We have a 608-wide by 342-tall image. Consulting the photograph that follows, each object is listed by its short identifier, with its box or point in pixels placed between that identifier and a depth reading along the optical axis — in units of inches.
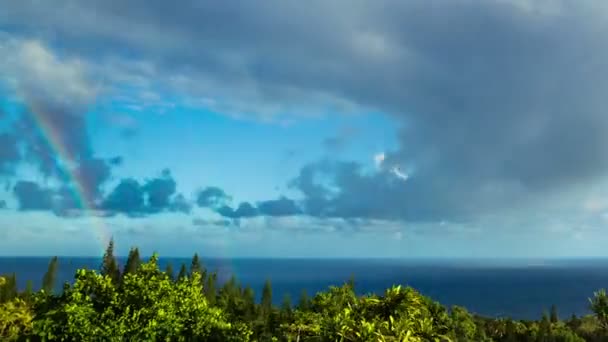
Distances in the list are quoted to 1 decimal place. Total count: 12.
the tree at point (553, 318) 5359.3
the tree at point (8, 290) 4057.3
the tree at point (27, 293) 4052.9
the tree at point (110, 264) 5113.2
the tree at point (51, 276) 4896.7
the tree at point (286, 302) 4825.3
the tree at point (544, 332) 3775.3
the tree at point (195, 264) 5565.9
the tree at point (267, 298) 5146.7
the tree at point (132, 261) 5142.7
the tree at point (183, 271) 5325.3
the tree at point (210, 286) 5095.0
